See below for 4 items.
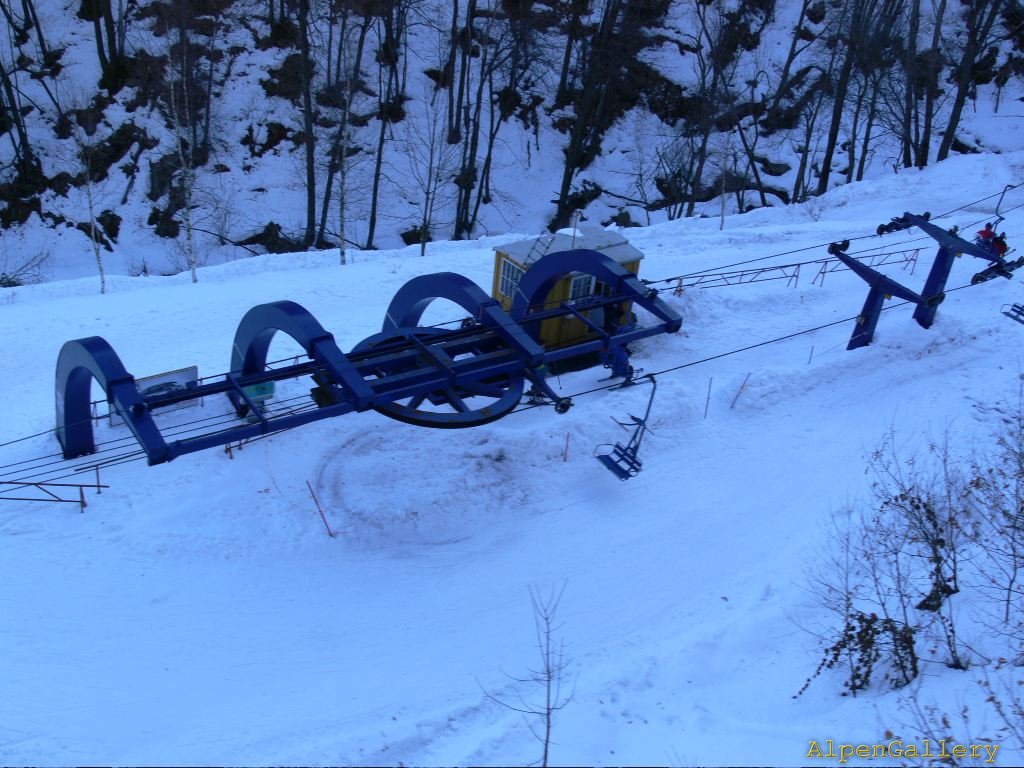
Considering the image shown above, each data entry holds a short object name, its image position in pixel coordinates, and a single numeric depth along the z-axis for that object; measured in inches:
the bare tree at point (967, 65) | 1215.6
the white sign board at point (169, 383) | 578.6
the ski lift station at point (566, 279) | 693.3
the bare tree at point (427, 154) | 1333.3
